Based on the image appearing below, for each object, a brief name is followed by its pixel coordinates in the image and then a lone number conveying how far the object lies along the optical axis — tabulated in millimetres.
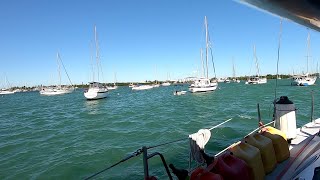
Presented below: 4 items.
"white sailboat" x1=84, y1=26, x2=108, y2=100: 45088
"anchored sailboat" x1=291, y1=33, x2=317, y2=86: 61594
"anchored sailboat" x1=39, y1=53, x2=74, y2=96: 81946
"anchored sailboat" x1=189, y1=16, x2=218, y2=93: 50322
